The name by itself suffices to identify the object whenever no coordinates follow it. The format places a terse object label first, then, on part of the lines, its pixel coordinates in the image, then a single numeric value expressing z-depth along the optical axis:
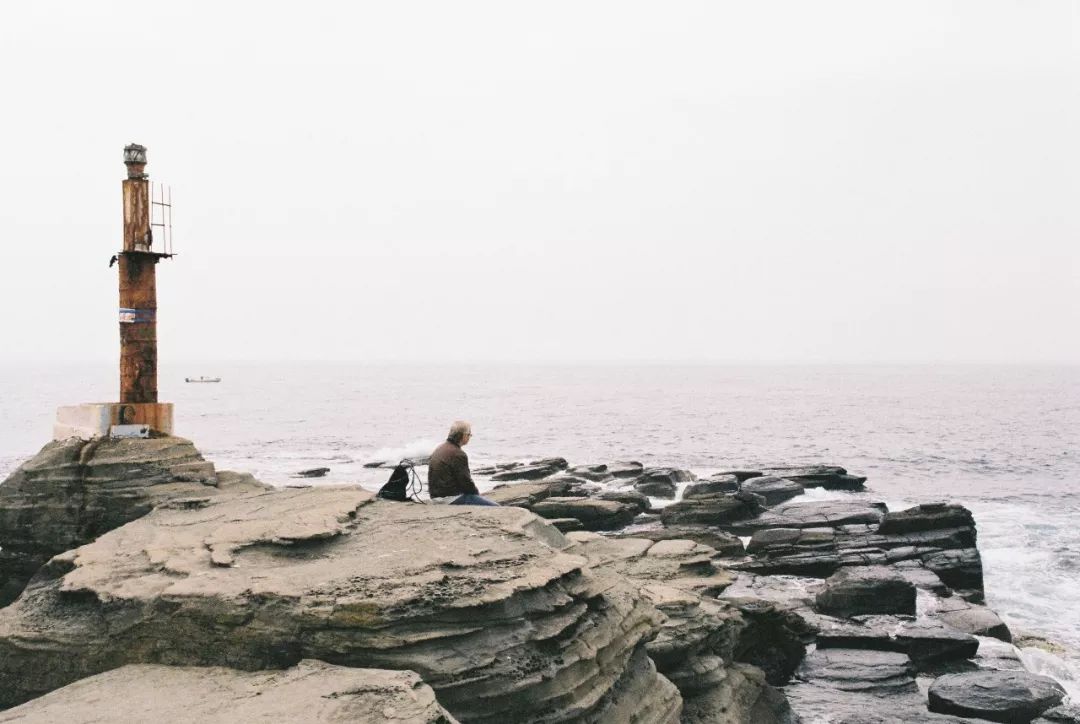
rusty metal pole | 21.41
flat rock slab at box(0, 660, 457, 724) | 7.26
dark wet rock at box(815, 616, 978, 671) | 16.17
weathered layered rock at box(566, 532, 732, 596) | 15.62
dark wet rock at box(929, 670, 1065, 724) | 13.52
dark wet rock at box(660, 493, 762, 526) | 26.51
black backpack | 13.91
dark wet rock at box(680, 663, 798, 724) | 11.96
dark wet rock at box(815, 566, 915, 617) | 18.45
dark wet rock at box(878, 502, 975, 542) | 23.78
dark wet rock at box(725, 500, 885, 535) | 25.61
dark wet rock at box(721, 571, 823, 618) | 19.06
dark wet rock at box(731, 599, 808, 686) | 15.20
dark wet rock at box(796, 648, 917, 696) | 14.86
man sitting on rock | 13.37
